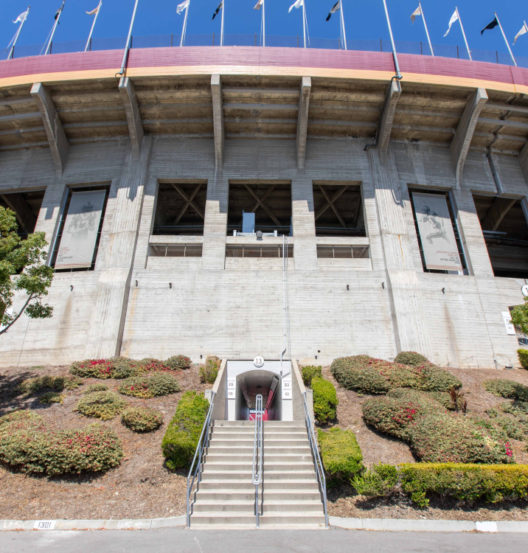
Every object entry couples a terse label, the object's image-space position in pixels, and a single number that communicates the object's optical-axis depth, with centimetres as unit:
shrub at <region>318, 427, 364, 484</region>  856
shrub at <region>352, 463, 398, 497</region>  802
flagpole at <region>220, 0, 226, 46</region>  2344
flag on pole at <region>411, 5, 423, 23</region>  2339
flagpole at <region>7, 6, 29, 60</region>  2472
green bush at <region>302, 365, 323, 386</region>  1544
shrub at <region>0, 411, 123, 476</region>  911
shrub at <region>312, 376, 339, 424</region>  1206
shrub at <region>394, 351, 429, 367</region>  1767
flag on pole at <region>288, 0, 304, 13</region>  2311
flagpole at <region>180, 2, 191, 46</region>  2390
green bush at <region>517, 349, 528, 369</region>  1936
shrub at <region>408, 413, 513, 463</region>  923
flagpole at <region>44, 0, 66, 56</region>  2375
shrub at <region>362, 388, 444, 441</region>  1119
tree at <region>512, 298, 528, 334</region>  1467
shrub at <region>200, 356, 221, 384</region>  1577
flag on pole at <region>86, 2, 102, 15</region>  2375
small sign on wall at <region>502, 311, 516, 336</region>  2028
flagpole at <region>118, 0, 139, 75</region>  2152
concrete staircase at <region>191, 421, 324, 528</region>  753
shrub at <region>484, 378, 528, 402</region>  1515
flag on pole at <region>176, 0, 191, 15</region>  2378
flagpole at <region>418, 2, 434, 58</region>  2347
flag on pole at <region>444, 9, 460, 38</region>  2381
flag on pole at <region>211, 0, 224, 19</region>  2391
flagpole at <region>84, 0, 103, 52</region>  2359
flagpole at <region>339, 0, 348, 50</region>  2375
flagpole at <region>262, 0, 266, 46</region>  2311
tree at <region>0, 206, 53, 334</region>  1353
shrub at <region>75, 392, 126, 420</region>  1214
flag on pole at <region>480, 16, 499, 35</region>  2328
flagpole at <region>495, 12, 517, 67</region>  2356
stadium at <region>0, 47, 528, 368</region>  1978
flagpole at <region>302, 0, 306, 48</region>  2382
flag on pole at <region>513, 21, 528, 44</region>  2347
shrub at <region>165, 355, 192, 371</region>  1733
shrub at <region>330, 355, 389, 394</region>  1461
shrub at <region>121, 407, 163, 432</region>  1124
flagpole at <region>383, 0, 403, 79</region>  2159
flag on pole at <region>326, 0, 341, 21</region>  2344
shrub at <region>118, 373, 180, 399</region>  1399
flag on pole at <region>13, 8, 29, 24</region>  2475
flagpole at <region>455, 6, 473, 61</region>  2374
